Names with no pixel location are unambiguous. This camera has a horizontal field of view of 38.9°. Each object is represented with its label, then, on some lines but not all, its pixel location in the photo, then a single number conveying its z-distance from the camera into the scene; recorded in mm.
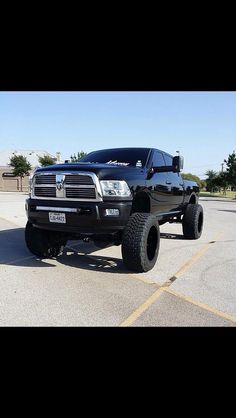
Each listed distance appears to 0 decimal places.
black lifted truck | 4676
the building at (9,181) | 55562
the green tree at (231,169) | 46500
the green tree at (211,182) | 62444
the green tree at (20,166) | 51878
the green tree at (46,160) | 51162
